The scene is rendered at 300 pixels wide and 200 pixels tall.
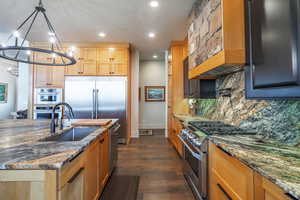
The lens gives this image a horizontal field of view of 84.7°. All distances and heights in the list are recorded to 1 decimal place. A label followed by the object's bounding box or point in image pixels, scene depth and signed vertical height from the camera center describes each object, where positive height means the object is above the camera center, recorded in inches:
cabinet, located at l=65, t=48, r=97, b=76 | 178.2 +45.7
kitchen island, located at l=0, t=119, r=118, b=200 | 36.2 -15.3
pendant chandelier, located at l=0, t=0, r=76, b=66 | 73.6 +48.2
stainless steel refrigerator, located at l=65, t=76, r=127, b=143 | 174.9 +7.4
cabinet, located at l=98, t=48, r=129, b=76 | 180.5 +48.2
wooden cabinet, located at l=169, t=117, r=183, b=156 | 134.9 -31.0
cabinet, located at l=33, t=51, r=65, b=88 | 177.5 +31.3
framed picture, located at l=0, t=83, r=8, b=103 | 289.0 +23.3
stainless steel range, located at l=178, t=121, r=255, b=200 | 64.4 -18.8
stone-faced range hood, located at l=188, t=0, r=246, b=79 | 61.4 +28.1
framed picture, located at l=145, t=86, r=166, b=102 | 274.7 +19.5
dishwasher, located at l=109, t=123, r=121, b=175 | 98.3 -26.8
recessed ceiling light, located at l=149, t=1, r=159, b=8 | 105.7 +65.8
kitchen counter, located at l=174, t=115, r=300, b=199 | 27.6 -12.2
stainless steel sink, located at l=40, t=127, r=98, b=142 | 78.1 -14.2
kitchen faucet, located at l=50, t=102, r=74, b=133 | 67.7 -8.8
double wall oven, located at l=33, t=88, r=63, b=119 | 172.0 +5.3
